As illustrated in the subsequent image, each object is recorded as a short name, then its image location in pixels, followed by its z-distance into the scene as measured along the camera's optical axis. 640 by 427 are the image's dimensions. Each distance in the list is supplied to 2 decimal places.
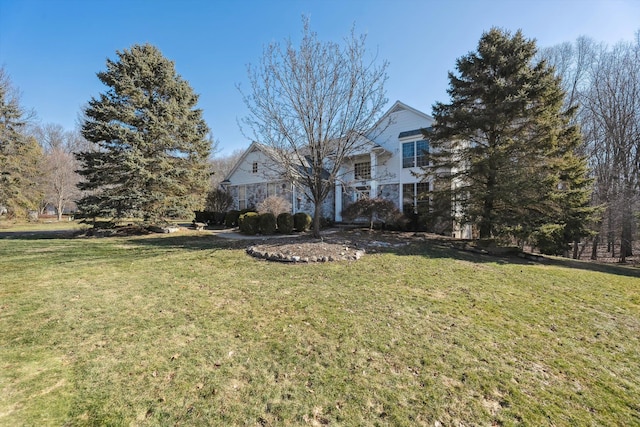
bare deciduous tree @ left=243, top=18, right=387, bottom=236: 8.55
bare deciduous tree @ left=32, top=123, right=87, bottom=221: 24.52
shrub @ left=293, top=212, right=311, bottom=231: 14.53
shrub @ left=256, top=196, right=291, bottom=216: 15.36
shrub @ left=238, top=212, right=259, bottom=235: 13.44
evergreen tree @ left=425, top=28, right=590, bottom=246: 9.73
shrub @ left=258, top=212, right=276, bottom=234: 13.37
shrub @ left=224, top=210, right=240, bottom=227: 17.20
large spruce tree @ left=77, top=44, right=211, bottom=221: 12.06
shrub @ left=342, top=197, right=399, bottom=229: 14.34
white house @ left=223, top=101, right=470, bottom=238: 15.77
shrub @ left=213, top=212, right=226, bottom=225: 19.64
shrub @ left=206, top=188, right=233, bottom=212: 21.42
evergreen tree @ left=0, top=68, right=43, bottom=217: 18.39
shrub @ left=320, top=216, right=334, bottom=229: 16.12
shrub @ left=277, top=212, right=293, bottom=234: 13.68
